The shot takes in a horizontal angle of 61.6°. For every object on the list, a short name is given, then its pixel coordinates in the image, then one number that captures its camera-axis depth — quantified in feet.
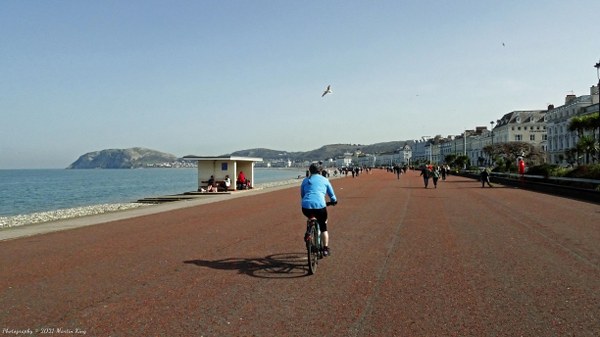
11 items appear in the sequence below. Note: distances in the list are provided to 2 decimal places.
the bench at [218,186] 106.93
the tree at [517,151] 197.16
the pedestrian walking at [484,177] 110.93
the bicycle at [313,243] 23.91
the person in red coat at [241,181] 114.08
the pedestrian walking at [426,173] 109.40
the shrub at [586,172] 92.12
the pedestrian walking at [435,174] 107.55
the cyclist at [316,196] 25.52
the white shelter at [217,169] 107.86
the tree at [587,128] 135.74
